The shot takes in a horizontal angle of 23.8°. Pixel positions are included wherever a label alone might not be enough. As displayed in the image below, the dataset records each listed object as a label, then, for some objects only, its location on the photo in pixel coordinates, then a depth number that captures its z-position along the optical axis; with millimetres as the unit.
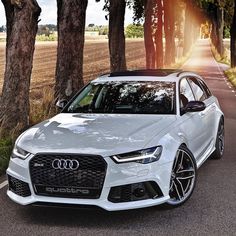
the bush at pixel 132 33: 164788
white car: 5539
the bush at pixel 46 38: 123606
